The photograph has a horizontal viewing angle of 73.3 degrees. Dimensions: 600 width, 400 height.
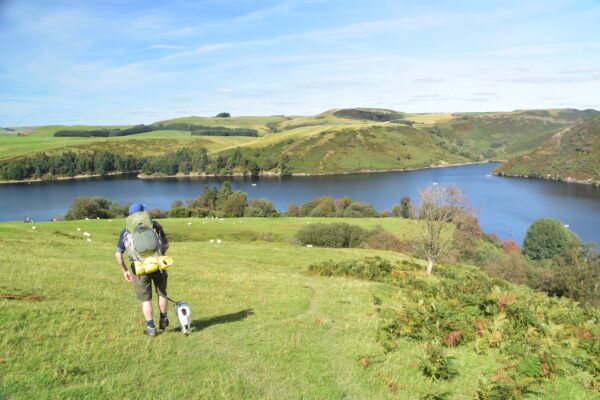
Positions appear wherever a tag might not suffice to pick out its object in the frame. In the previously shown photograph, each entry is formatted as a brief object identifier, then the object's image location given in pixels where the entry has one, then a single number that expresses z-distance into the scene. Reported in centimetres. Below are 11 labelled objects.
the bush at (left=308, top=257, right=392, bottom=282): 2714
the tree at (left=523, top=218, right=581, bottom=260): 10475
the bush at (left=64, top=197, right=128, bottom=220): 11156
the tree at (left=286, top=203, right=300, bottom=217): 14950
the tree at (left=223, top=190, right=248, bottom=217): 13850
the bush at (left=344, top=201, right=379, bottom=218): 14475
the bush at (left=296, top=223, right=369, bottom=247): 8312
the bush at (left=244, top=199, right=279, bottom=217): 13612
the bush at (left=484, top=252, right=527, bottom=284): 7336
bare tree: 4119
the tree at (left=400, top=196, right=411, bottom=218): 15925
